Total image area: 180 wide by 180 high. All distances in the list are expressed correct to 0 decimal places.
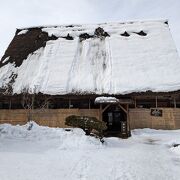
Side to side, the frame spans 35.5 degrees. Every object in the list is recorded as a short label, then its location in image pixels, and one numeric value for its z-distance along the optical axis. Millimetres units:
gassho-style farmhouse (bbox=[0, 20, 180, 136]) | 21891
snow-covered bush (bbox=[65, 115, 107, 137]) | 13680
